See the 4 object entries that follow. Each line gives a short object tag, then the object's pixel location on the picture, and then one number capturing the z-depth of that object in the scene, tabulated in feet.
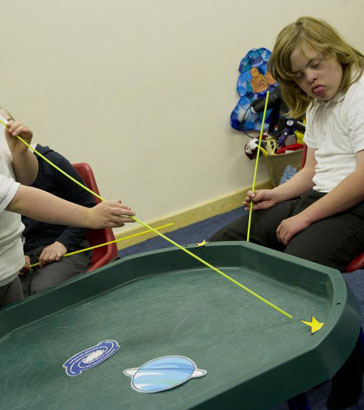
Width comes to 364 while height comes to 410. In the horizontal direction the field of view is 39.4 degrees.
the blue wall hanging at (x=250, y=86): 10.43
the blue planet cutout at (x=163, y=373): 3.03
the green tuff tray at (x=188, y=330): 2.79
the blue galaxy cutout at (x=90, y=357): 3.46
